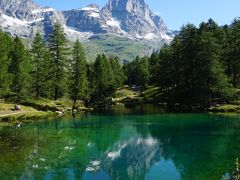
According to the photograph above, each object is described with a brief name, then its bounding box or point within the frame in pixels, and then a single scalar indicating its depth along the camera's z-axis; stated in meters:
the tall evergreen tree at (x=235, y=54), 61.89
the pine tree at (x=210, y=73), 55.55
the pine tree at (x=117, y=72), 88.95
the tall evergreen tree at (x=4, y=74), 46.23
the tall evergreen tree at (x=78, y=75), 60.21
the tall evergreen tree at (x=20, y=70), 55.55
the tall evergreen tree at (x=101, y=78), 72.92
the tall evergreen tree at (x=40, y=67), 59.85
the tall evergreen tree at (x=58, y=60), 61.89
